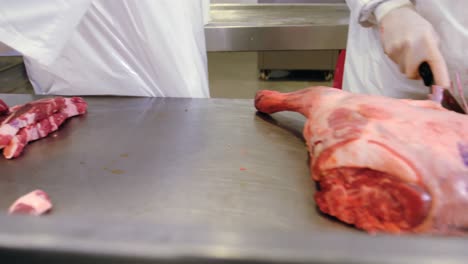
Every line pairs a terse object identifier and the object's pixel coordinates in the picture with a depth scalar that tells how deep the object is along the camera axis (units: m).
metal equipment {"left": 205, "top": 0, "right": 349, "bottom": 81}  1.80
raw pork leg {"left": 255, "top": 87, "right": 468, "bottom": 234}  0.59
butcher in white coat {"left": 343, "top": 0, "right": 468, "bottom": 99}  0.98
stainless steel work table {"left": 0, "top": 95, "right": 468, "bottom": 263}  0.27
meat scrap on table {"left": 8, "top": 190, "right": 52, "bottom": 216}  0.64
